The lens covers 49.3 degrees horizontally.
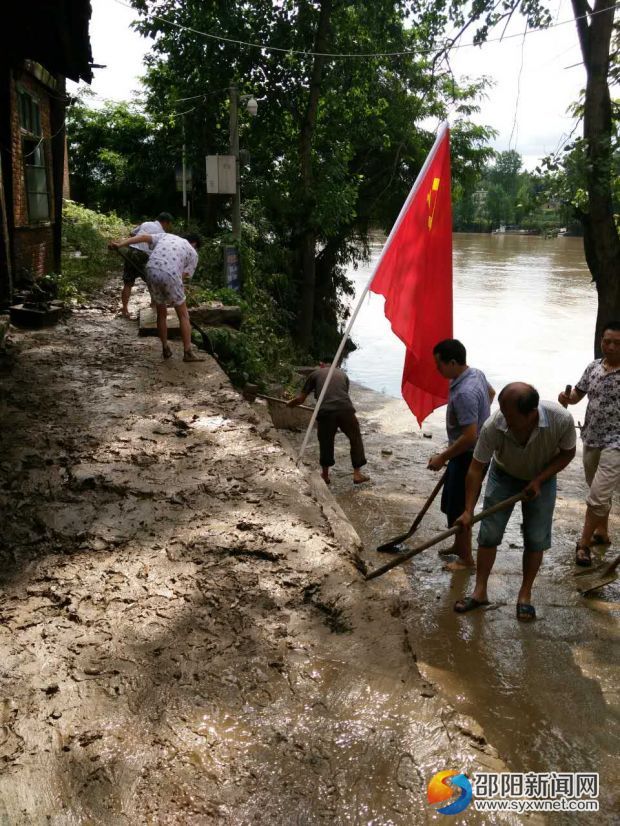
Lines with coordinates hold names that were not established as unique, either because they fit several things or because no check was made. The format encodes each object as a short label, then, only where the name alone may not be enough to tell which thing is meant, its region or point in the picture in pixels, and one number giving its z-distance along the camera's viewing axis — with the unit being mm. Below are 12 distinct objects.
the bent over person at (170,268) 6957
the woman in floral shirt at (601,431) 5164
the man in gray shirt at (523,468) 3898
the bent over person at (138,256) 8133
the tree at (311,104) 15898
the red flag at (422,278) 5082
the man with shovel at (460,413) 4941
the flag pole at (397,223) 4858
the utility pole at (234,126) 13234
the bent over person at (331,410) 7082
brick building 7798
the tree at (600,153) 8477
